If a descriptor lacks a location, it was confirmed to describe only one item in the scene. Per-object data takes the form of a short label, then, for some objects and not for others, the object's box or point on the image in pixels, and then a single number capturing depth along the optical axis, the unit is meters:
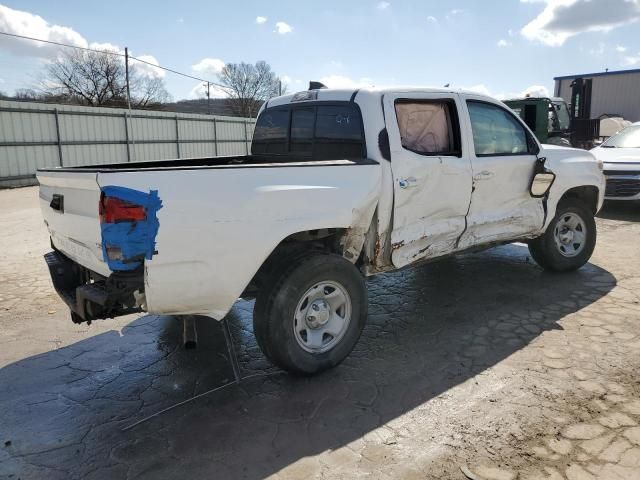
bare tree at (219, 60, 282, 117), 56.87
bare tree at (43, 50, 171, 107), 45.44
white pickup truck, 2.72
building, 31.75
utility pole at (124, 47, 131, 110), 30.35
